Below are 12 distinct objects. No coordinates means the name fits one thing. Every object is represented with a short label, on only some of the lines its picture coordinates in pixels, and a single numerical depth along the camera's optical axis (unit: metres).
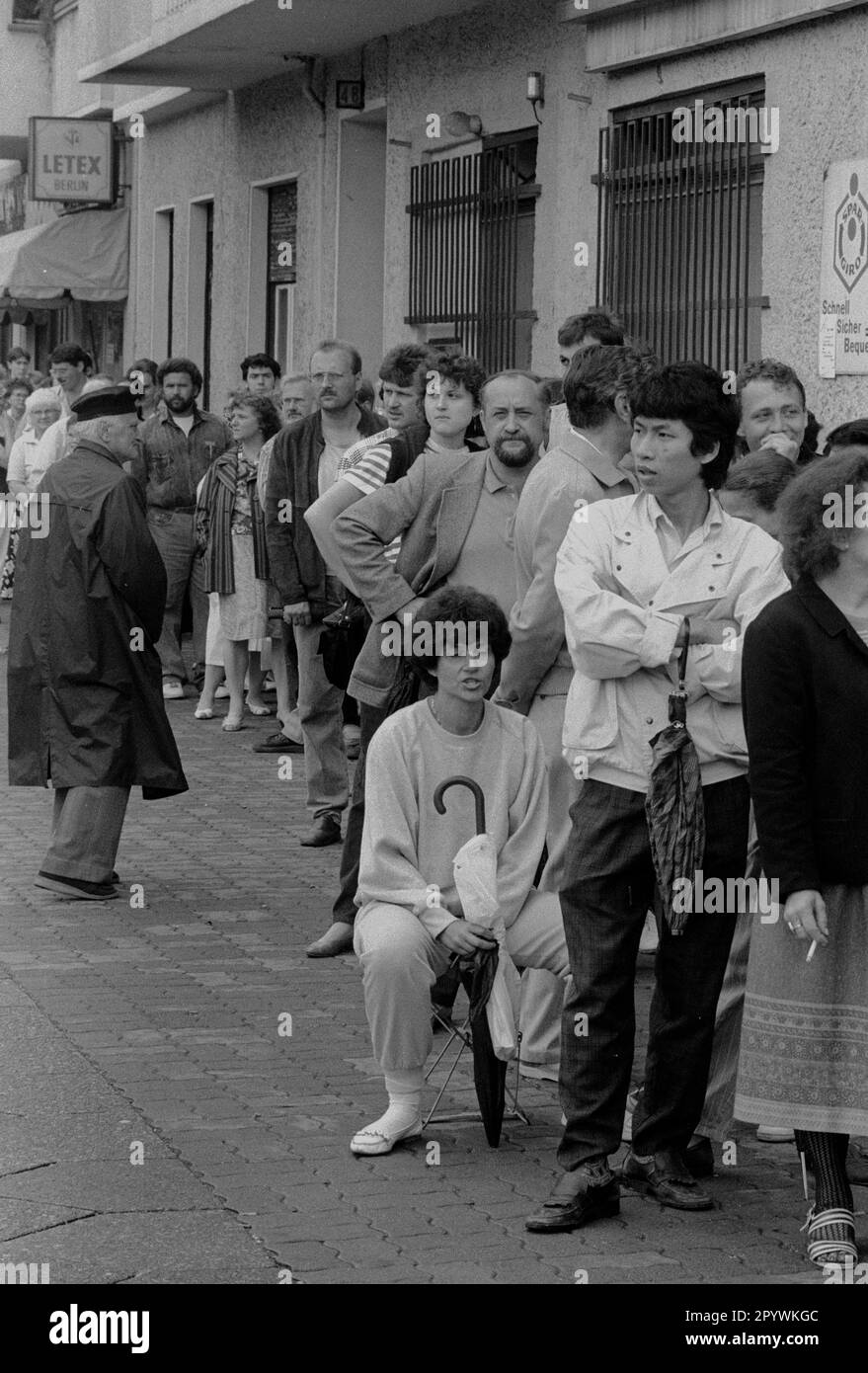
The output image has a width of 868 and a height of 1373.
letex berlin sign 26.28
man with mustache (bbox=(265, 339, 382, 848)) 10.73
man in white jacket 5.51
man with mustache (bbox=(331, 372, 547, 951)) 7.30
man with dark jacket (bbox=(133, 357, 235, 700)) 15.62
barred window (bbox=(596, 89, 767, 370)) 12.88
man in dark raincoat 9.52
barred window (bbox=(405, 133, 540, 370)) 15.77
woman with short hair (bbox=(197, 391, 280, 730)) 14.30
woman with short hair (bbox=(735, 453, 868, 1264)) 5.12
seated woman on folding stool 6.05
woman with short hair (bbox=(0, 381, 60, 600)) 18.03
